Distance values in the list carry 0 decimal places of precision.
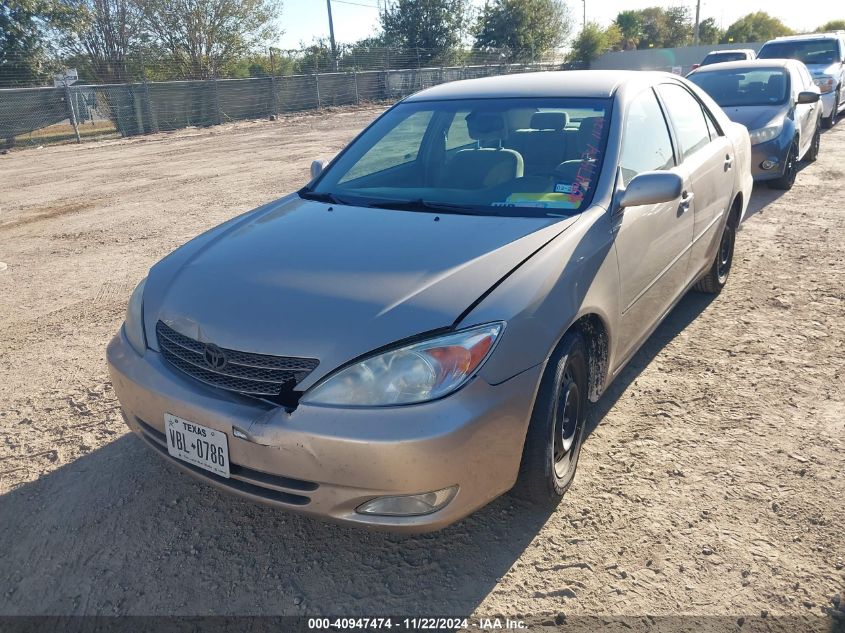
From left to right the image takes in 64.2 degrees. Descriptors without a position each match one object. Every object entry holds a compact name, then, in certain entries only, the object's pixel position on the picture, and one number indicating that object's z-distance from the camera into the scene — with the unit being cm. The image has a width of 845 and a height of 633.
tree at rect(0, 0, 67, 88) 2330
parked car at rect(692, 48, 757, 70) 1799
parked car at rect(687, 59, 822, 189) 778
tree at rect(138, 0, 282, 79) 3300
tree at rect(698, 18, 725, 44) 6153
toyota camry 214
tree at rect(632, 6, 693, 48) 6681
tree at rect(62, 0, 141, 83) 2812
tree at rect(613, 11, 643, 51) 6425
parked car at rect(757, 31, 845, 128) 1281
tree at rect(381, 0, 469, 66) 4431
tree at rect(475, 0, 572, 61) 4684
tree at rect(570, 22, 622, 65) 4981
